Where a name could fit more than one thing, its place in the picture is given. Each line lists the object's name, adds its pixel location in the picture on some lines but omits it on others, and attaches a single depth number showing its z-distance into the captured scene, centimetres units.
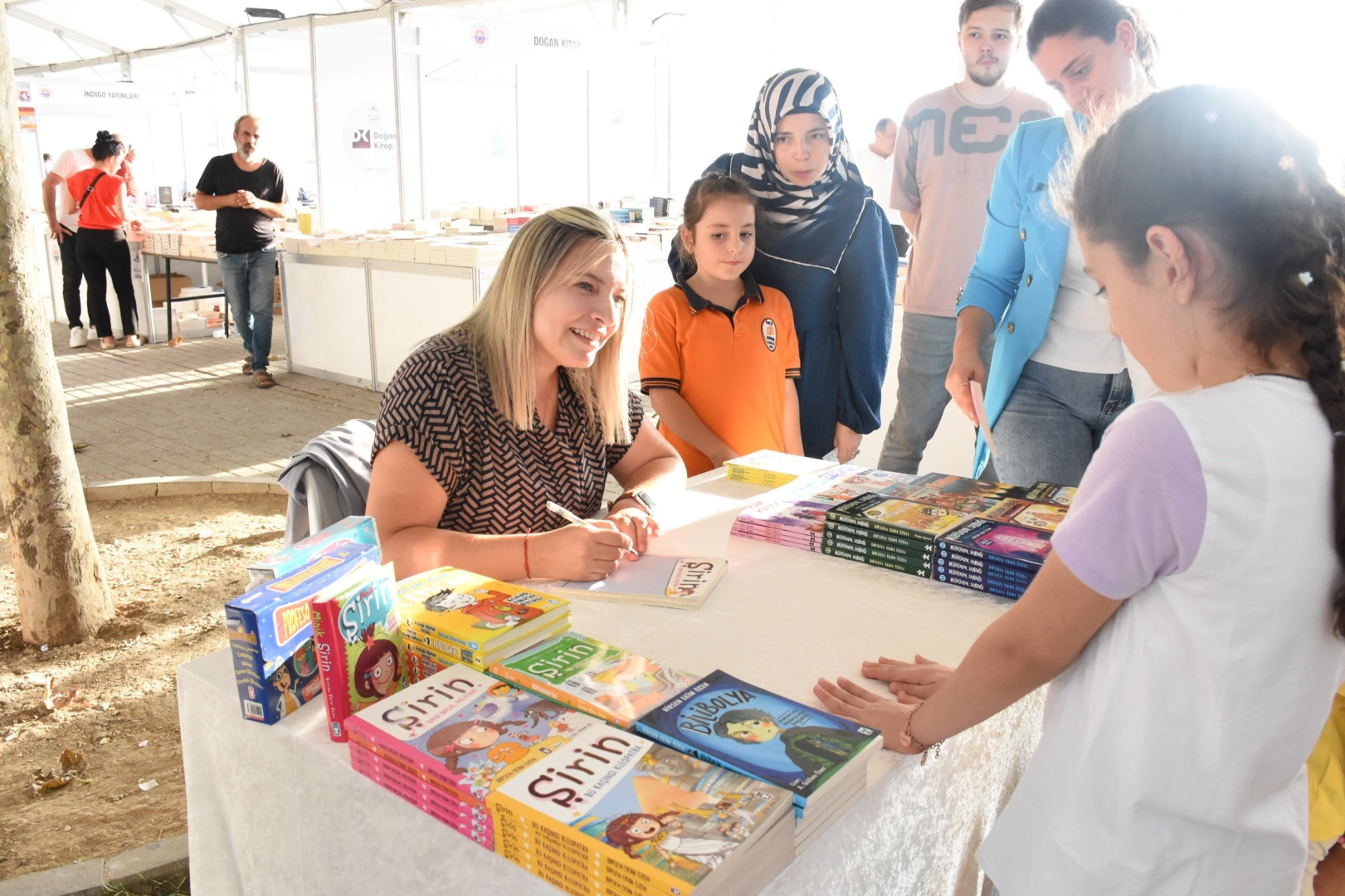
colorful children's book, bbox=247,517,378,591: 110
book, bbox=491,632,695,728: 102
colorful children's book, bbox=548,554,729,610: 145
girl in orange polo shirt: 245
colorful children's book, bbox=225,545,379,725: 104
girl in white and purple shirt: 80
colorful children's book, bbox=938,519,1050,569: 146
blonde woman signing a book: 159
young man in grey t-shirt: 321
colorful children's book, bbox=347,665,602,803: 91
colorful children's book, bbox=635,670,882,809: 90
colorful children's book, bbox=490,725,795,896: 78
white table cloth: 100
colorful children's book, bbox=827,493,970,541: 158
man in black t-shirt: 648
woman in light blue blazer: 190
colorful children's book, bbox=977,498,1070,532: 159
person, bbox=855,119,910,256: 628
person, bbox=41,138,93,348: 848
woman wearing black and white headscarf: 254
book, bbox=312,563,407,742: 104
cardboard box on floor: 931
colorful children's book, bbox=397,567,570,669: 112
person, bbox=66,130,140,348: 780
